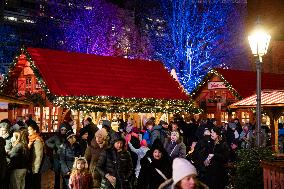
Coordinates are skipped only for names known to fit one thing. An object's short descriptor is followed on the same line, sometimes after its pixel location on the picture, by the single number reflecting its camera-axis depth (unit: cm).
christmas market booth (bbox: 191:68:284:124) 3153
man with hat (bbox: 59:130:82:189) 1029
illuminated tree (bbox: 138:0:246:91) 4688
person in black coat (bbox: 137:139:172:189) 755
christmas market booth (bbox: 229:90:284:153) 1503
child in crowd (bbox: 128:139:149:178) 1182
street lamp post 1116
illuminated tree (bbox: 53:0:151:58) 5181
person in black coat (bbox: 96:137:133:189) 802
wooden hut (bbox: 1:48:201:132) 2366
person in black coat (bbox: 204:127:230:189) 1055
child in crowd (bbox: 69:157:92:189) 784
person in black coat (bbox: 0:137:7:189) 832
